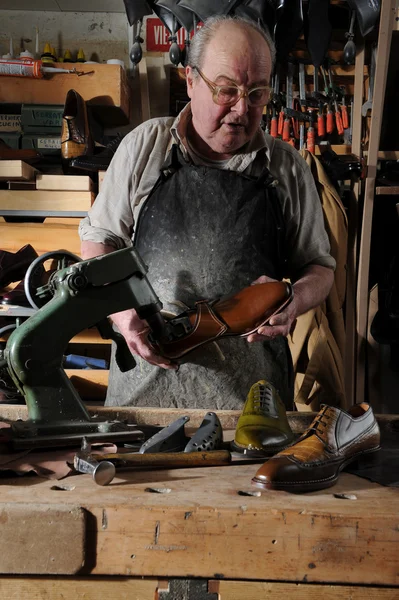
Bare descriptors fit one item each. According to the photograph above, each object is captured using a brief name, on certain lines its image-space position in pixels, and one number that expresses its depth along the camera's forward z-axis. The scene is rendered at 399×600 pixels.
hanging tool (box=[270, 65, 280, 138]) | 3.59
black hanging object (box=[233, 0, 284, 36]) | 3.30
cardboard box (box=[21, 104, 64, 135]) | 3.79
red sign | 4.32
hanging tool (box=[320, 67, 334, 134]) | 3.62
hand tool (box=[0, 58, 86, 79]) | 3.73
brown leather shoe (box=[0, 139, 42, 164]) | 3.49
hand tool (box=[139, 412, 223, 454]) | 1.25
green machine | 1.28
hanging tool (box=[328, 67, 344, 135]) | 3.64
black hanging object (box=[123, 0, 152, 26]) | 3.51
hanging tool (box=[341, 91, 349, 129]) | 3.67
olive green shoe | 1.26
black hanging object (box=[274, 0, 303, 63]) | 3.38
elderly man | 1.79
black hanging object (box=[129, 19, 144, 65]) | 3.67
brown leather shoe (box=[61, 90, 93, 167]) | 3.56
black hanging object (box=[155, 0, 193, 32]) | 3.37
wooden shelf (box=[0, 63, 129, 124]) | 3.79
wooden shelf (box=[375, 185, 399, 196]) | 3.21
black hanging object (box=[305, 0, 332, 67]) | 3.42
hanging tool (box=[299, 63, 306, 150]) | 3.64
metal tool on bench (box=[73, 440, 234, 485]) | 1.03
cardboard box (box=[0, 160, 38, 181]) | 3.37
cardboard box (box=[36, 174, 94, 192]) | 3.50
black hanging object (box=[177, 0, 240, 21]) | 3.26
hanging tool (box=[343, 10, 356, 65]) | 3.41
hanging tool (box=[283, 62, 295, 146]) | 3.68
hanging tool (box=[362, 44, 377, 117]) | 3.54
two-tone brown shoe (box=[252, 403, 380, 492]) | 1.02
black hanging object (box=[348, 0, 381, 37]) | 3.29
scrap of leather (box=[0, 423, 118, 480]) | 1.09
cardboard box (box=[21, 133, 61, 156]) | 3.75
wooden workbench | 0.87
